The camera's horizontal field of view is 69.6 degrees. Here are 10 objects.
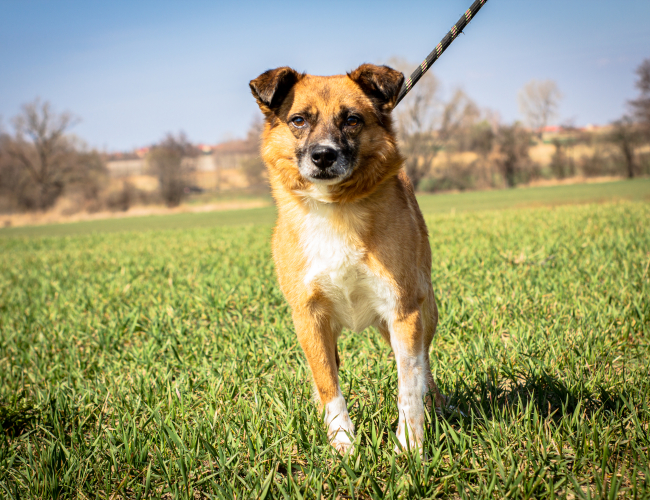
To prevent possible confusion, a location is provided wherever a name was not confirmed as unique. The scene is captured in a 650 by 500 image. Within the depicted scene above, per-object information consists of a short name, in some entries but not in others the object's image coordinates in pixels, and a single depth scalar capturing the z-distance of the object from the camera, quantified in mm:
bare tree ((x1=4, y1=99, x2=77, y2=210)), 55688
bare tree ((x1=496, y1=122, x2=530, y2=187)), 50962
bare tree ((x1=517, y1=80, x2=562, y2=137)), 58844
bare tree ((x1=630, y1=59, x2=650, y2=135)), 46406
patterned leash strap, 2910
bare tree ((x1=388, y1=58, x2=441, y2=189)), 54188
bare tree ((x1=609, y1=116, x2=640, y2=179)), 45406
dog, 2529
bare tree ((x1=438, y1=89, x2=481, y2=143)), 55031
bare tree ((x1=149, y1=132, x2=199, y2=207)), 56594
